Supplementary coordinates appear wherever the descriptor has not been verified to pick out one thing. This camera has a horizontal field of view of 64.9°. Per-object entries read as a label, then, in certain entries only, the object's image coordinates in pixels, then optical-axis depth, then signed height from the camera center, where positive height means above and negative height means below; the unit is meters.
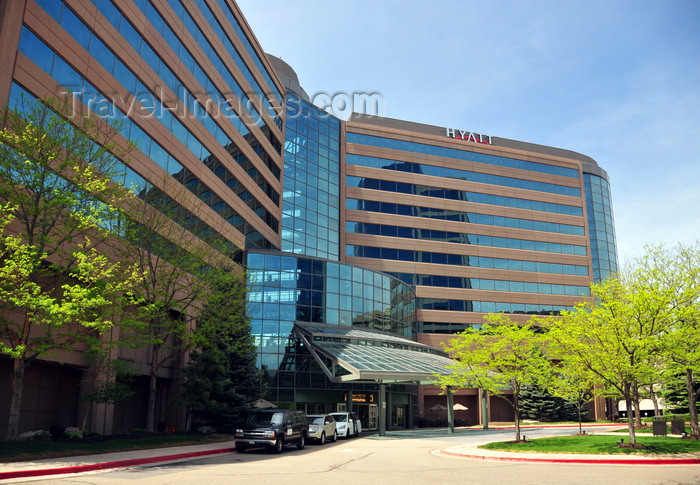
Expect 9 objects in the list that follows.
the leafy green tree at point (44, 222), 18.98 +5.65
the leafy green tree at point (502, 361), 26.89 +0.64
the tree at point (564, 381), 27.26 -0.36
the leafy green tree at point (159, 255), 26.88 +5.97
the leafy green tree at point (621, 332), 22.38 +1.73
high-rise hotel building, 27.08 +14.74
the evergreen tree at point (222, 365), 31.05 +0.47
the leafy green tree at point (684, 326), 23.20 +2.15
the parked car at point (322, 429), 29.61 -2.97
